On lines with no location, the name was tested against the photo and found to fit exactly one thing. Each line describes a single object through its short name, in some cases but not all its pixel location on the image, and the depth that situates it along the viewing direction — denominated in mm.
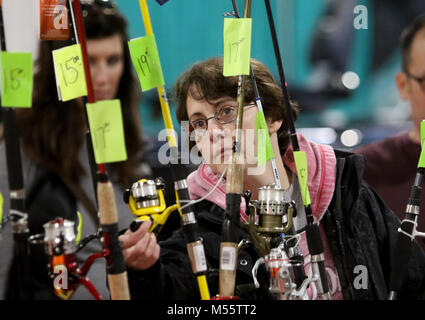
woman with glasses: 4112
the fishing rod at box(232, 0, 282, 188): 4076
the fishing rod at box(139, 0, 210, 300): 3994
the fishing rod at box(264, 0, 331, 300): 4038
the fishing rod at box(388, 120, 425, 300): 4058
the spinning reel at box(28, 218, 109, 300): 3896
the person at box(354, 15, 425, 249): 4345
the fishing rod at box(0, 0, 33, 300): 3920
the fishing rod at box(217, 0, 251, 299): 3973
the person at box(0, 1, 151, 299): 4176
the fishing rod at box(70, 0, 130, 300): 3920
